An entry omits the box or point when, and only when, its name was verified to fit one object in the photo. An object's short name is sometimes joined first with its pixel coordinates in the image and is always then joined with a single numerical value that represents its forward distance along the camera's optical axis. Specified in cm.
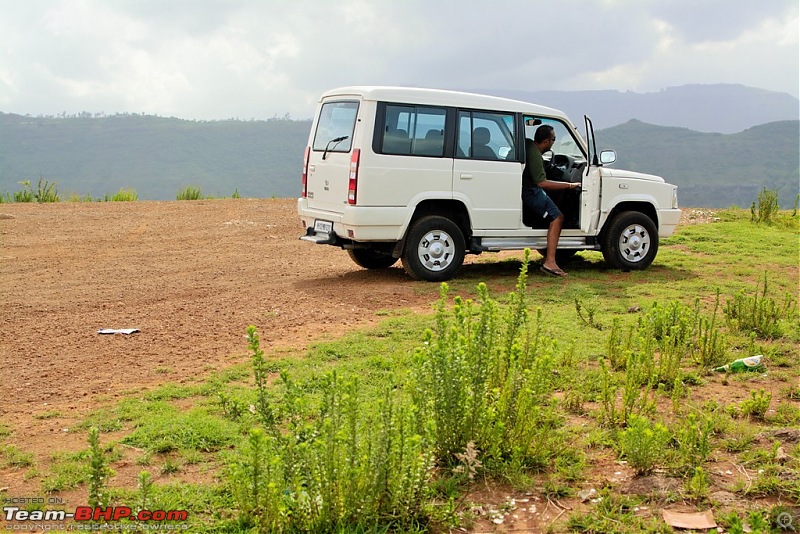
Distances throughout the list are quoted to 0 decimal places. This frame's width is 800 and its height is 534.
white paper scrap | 775
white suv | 973
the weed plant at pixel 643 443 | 428
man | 1056
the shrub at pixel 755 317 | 737
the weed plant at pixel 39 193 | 1853
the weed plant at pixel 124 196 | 1911
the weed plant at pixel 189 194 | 1994
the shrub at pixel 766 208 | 1666
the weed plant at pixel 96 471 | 348
